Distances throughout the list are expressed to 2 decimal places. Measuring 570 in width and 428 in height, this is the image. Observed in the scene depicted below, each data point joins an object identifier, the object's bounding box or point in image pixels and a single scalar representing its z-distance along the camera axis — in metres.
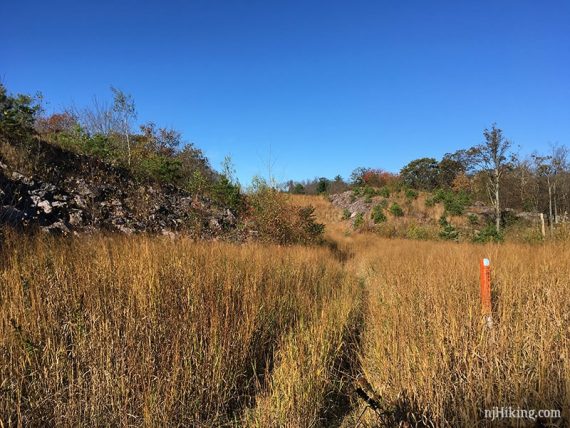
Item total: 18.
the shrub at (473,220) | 22.42
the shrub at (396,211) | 25.89
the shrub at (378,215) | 25.73
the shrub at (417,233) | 21.34
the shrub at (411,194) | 27.66
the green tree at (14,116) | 10.25
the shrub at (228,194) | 15.73
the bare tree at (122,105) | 14.77
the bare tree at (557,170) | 19.14
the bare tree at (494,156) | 18.43
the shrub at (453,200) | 24.07
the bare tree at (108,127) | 17.47
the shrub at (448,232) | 20.64
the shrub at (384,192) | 29.26
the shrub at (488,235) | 17.40
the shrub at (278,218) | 13.14
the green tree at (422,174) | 32.75
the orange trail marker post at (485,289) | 3.50
